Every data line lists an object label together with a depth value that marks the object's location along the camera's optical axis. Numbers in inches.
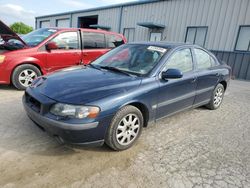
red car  207.8
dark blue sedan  101.9
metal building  440.1
